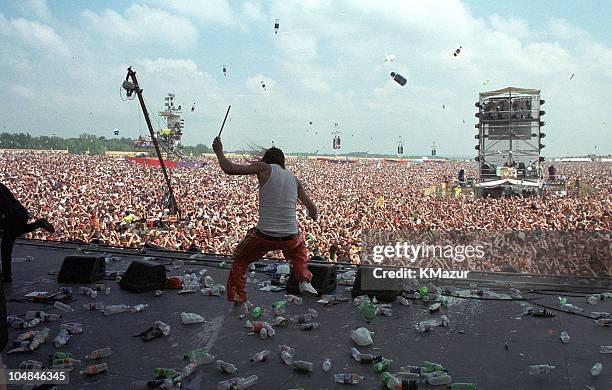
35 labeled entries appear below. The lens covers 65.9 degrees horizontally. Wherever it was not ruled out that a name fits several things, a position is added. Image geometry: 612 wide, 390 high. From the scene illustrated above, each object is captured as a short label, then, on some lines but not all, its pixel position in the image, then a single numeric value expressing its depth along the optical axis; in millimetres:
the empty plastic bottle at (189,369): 2557
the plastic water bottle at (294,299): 4156
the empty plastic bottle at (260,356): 2789
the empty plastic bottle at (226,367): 2607
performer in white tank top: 3434
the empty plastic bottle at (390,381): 2363
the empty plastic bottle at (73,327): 3301
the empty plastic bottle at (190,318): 3520
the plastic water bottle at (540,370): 2576
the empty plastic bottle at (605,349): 2879
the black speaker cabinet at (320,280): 4367
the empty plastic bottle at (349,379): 2471
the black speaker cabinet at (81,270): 4836
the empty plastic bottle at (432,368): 2598
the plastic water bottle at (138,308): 3863
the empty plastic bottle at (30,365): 2637
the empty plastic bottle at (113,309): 3781
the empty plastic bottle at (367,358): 2754
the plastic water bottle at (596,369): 2535
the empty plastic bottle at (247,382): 2404
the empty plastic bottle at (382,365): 2608
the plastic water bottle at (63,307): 3869
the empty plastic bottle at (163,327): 3279
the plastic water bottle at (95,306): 3904
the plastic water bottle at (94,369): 2574
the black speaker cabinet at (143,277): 4504
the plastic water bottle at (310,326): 3410
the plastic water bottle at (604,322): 3429
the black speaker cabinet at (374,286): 4137
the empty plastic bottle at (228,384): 2373
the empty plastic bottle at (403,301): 4059
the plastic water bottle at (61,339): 3023
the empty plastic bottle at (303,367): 2631
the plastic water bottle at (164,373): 2529
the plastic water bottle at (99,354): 2818
